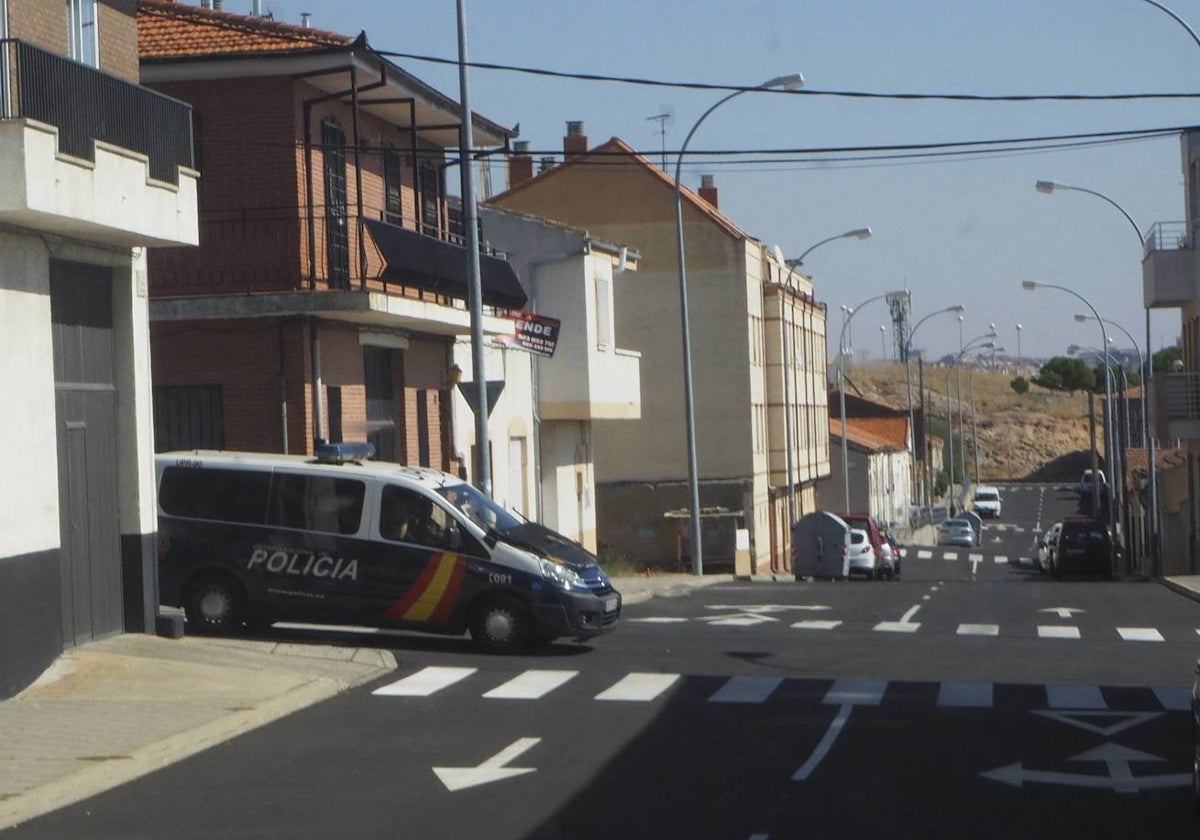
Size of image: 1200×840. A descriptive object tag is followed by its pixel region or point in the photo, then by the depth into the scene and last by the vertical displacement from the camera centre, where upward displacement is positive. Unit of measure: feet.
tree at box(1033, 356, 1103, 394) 525.34 +14.84
